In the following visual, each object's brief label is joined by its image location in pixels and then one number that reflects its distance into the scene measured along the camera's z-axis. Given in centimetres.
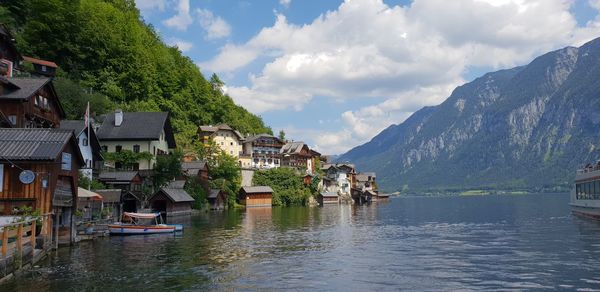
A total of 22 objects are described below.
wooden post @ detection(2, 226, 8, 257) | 2368
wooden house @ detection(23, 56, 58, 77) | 7675
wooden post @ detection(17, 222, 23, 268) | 2567
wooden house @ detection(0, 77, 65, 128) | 4572
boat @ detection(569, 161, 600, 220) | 6316
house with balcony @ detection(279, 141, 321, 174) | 15300
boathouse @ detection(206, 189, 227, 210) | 9738
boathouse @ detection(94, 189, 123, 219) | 5650
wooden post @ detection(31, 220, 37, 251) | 2847
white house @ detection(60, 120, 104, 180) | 5238
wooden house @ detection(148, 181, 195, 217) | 7319
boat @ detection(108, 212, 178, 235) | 4869
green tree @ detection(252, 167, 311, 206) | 12741
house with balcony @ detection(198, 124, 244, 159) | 12431
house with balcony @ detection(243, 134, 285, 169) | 14377
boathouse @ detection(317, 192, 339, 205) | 14450
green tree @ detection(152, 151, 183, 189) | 7462
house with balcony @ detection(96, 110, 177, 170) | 7369
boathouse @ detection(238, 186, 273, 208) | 11594
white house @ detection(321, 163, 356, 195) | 16305
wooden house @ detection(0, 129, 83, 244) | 3167
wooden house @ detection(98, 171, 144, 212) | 6662
